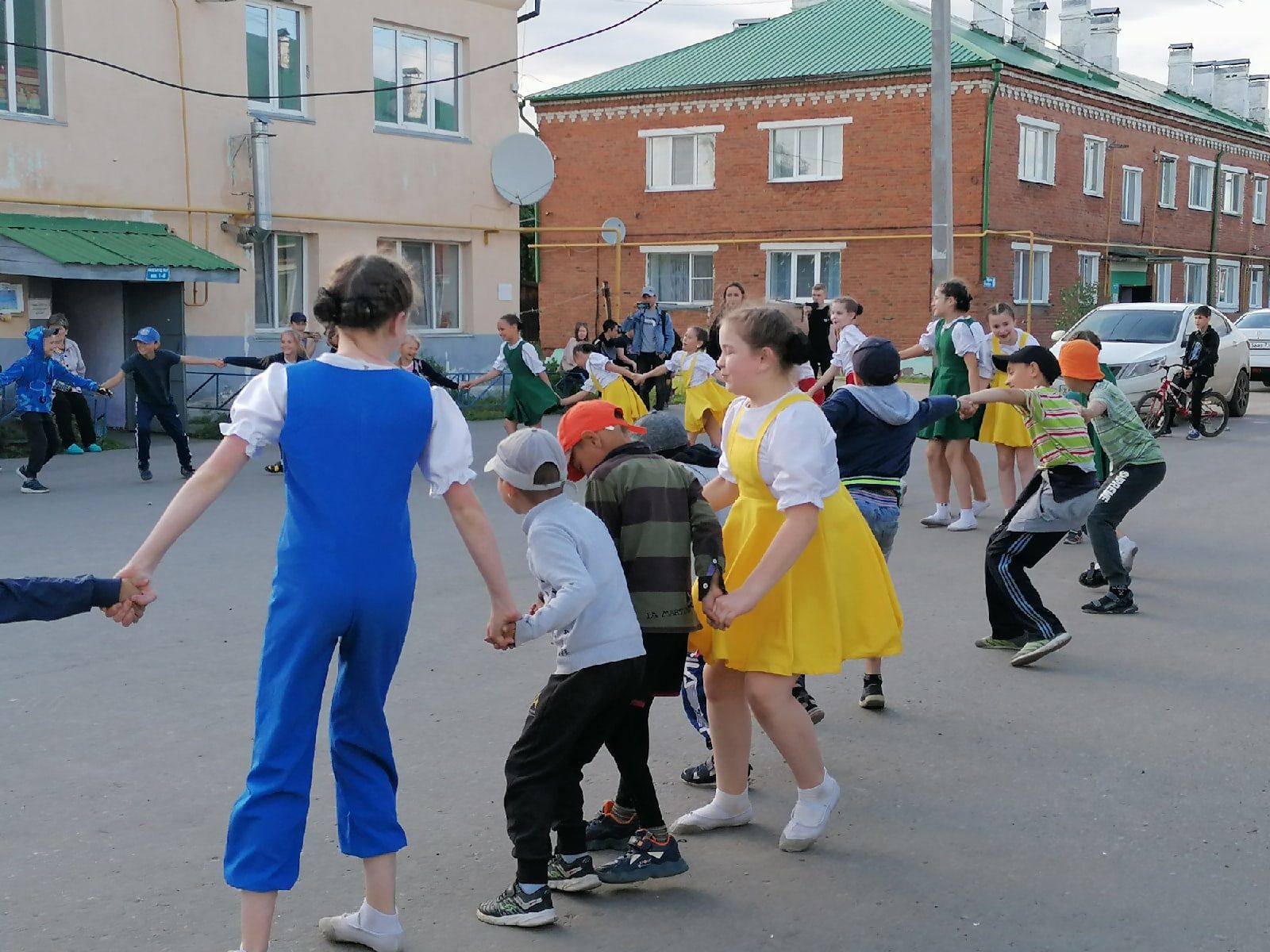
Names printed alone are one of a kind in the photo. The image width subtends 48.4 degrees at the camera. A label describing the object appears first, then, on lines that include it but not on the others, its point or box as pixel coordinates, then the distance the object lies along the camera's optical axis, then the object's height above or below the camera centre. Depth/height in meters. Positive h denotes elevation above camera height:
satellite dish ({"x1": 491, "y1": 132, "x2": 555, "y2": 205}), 23.55 +2.11
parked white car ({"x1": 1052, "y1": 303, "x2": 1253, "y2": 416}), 21.23 -0.73
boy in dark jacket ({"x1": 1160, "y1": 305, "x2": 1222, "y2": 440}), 19.81 -0.88
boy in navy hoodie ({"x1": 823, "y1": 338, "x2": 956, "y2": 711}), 6.11 -0.59
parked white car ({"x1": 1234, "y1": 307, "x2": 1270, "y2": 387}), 27.72 -0.86
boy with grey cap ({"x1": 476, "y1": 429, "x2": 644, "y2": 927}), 3.96 -1.03
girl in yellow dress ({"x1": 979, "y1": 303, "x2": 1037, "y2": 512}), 11.10 -0.99
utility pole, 20.19 +2.28
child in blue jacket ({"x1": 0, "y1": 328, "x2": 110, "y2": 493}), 13.43 -0.94
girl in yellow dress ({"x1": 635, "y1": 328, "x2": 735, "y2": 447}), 12.57 -0.79
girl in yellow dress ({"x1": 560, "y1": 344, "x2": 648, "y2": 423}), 13.32 -0.85
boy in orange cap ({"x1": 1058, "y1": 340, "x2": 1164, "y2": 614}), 8.23 -1.05
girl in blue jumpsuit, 3.46 -0.59
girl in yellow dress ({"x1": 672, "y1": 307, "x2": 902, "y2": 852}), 4.37 -0.90
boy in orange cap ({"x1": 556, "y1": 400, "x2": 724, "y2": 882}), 4.29 -0.75
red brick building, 34.38 +3.40
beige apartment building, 17.67 +1.82
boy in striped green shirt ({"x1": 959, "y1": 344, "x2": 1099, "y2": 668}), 6.92 -1.04
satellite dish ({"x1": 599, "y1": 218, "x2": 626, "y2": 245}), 27.17 +1.31
